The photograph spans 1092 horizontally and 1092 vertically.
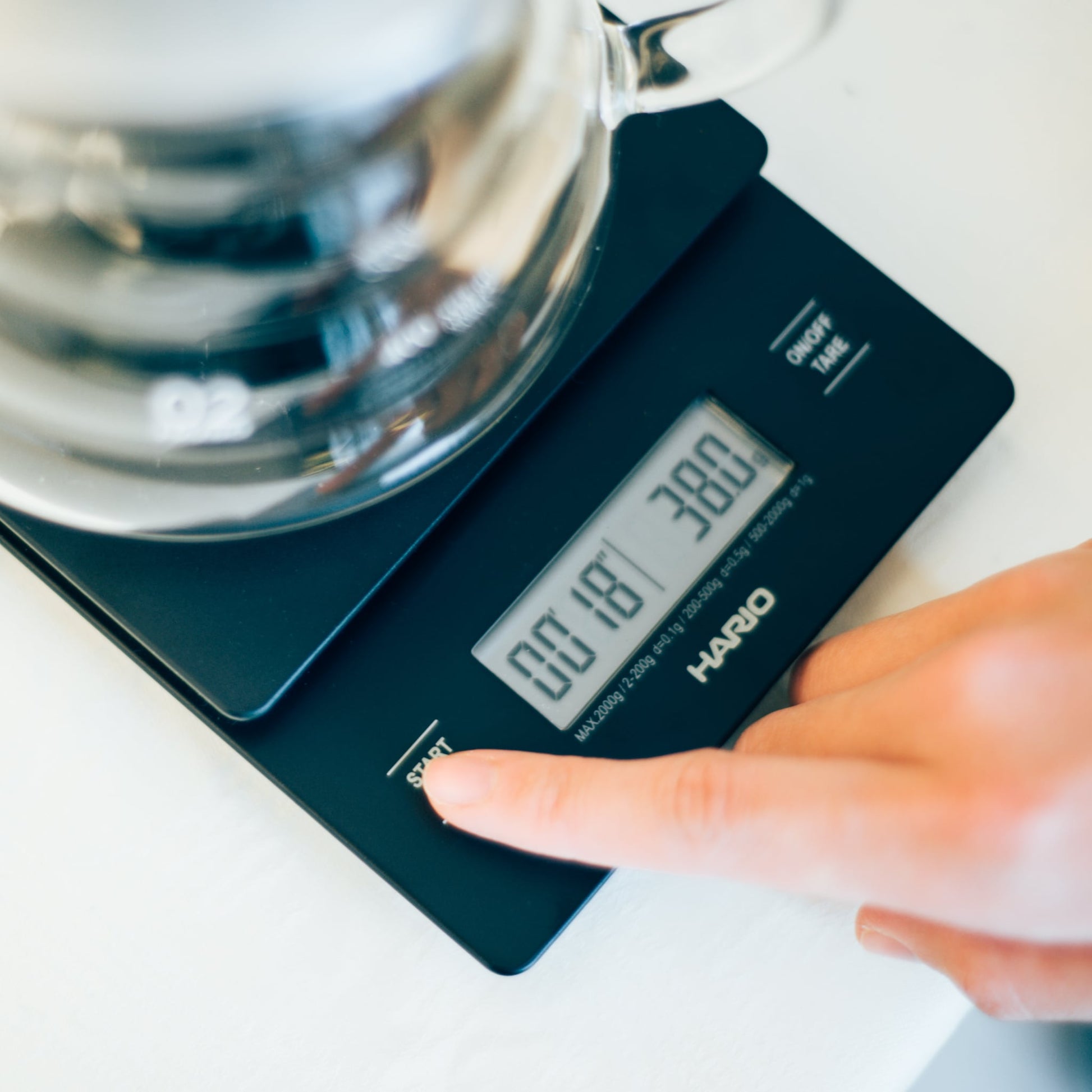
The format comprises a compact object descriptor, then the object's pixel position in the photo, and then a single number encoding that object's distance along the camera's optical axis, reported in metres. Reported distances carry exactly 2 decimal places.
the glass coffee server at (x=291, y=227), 0.29
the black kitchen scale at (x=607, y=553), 0.34
